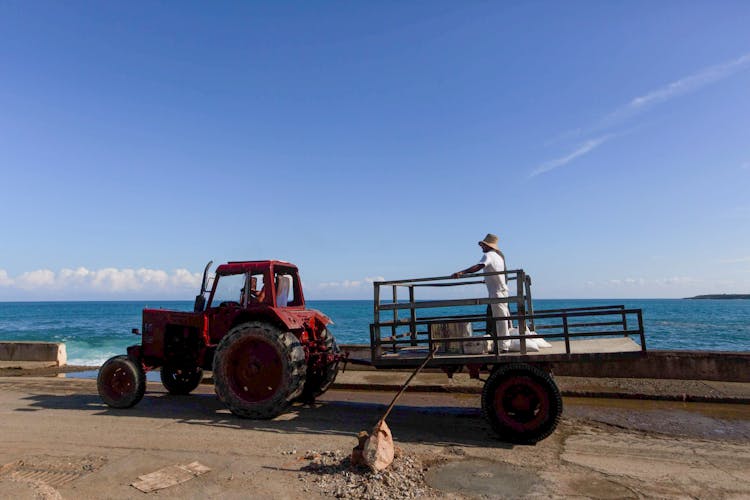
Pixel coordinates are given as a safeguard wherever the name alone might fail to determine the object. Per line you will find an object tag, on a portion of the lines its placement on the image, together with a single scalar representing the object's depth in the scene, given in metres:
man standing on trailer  6.45
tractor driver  7.78
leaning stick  6.20
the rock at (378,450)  4.60
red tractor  7.08
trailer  5.82
